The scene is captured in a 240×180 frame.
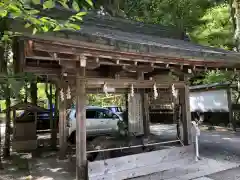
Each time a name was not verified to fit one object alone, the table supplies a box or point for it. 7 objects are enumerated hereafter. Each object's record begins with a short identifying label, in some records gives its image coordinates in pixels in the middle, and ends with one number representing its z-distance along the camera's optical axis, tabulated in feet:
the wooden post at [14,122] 29.22
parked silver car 31.86
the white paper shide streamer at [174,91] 19.38
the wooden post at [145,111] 25.17
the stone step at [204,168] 16.32
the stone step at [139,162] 15.31
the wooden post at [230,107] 38.27
